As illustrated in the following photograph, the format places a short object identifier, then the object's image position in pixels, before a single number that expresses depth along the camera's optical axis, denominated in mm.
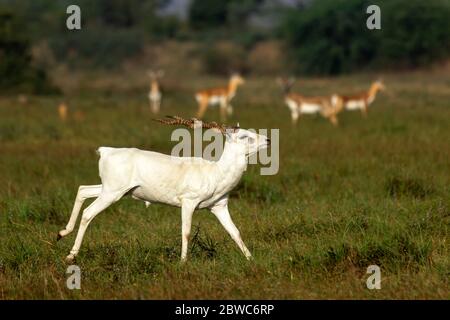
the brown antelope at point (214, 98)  27609
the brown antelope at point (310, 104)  23609
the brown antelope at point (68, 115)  21478
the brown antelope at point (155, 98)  27588
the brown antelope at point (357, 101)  25498
